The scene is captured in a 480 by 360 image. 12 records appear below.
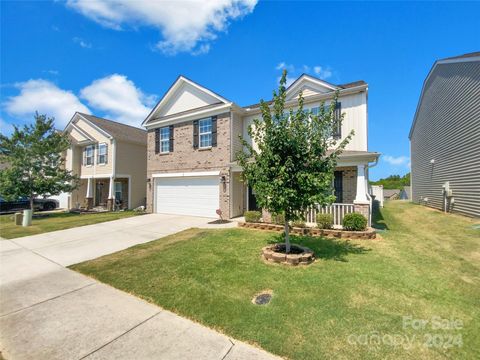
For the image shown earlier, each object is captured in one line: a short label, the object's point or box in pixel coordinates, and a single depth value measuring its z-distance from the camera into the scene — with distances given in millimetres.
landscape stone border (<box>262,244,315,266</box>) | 5655
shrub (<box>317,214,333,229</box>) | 8648
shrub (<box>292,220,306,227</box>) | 8980
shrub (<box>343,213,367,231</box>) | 8180
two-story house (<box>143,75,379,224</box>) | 10914
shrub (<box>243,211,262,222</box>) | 9953
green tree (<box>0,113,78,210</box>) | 15609
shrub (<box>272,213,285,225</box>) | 9337
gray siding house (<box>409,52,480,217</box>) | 11414
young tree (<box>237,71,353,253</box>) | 5730
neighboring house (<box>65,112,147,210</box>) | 18688
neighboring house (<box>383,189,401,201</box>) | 37694
